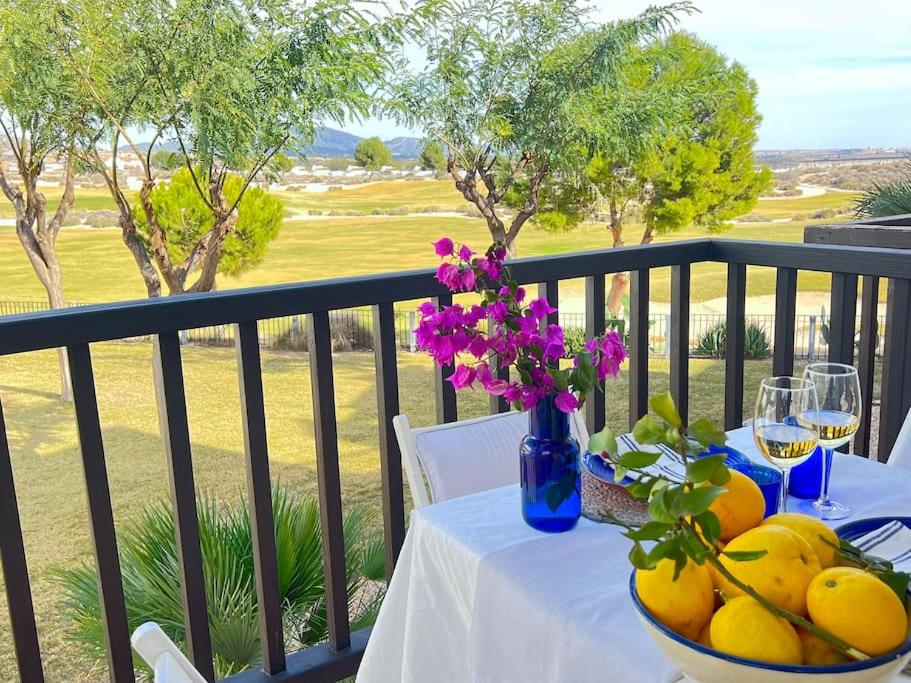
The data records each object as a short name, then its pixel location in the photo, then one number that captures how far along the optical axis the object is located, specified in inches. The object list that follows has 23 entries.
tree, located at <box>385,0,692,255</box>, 617.9
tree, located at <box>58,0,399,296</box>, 507.8
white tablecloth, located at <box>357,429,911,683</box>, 33.9
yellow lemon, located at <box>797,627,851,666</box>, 23.7
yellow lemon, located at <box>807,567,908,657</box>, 23.2
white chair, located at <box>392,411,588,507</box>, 55.3
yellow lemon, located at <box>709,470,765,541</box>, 31.8
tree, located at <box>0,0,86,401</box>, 497.4
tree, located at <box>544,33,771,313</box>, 687.7
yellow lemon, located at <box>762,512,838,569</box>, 27.0
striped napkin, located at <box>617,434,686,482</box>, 45.5
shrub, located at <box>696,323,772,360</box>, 544.1
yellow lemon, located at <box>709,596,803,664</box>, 23.6
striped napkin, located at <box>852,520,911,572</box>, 35.8
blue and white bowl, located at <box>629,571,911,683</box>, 23.2
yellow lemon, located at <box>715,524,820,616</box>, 24.6
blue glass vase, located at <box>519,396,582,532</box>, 40.8
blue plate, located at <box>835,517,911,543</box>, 36.4
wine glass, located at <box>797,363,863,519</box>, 41.4
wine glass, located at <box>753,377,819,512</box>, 39.9
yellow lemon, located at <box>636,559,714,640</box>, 25.6
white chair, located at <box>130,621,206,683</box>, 29.1
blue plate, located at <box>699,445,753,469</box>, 44.7
